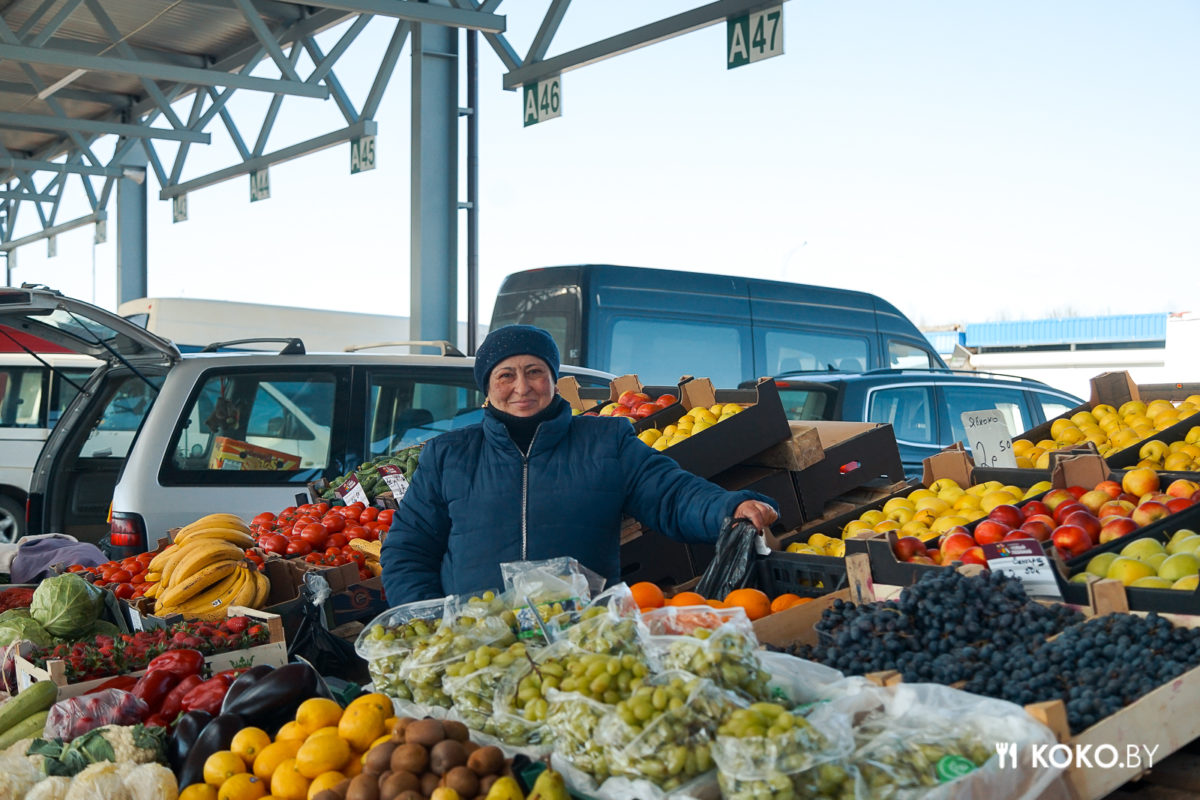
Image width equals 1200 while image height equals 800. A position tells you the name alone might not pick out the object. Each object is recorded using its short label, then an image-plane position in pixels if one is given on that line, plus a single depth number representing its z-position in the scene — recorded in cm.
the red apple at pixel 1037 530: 287
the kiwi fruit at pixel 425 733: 187
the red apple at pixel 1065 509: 298
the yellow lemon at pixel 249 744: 221
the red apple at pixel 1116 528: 276
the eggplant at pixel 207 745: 228
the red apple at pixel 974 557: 268
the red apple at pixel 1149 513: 283
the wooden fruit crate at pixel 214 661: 296
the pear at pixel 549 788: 171
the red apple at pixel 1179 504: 283
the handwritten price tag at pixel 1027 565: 236
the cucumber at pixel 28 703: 286
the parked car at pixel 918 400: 721
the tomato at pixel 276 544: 462
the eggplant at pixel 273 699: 245
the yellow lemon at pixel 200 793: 213
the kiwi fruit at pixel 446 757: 183
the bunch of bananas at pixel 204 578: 396
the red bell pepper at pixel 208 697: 265
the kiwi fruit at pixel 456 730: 193
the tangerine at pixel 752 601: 261
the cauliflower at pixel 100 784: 220
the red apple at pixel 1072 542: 273
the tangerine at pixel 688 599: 252
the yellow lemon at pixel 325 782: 195
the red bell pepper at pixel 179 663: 293
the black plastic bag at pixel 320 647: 359
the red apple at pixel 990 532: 288
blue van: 887
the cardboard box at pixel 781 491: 410
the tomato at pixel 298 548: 456
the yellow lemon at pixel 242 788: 207
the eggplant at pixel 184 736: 240
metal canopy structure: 820
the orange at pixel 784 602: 266
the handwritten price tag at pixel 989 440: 422
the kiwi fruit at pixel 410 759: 183
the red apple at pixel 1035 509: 310
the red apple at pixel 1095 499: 310
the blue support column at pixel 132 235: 1661
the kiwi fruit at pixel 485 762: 182
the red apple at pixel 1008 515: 301
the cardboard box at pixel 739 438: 404
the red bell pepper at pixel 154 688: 281
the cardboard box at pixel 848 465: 421
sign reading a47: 667
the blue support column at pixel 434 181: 905
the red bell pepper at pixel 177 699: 274
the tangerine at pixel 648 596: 263
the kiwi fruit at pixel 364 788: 182
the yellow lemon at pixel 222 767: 216
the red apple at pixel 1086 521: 283
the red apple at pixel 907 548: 279
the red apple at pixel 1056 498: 318
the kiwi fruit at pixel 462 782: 177
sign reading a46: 840
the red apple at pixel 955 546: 279
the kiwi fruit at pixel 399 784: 178
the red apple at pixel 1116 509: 296
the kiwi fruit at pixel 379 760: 187
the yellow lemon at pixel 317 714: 221
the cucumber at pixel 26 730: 281
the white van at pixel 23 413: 982
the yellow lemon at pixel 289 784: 202
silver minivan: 526
